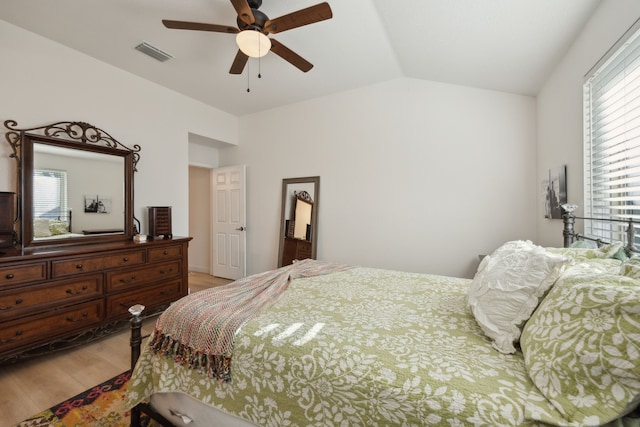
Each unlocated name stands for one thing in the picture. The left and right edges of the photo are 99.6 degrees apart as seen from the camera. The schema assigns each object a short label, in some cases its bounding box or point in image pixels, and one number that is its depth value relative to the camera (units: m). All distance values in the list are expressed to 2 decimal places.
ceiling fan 1.80
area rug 1.59
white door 4.59
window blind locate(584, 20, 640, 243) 1.54
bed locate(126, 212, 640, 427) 0.74
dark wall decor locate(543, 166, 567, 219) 2.30
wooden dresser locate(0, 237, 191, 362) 2.06
